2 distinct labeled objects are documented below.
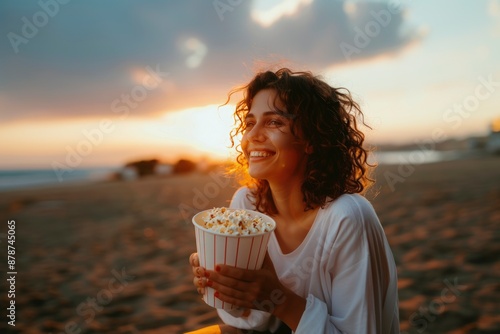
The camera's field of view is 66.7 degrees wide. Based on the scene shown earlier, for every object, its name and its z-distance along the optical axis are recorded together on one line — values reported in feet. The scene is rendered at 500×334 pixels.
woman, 5.31
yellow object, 6.49
